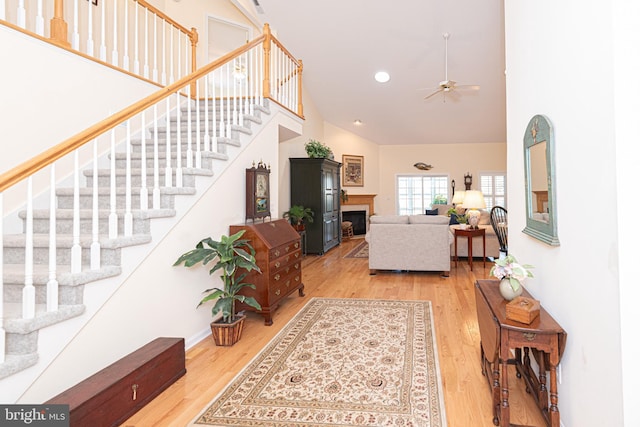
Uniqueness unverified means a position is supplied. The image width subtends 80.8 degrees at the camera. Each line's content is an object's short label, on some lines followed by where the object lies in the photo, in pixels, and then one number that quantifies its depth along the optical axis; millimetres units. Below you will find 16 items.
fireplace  10172
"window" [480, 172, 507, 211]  10547
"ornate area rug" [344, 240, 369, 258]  7344
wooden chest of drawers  3523
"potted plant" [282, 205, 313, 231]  6906
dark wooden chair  5952
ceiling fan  5828
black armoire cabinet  7344
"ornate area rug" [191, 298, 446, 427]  2051
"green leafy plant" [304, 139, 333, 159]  7434
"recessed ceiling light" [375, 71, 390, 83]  7142
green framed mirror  1910
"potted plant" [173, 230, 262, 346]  2990
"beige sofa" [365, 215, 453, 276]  5477
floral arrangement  2084
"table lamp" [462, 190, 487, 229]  5746
